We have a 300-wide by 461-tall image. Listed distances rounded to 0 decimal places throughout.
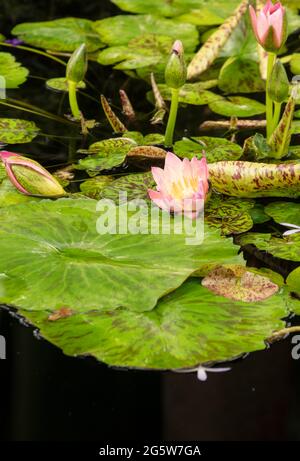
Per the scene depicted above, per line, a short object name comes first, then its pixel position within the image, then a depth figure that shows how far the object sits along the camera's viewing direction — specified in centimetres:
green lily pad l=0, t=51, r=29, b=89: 184
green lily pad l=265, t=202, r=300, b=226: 151
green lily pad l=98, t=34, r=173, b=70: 189
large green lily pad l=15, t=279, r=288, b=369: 133
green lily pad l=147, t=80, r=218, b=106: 179
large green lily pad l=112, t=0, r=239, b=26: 206
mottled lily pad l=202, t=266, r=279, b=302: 140
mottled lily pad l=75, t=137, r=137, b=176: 162
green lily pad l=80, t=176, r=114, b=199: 156
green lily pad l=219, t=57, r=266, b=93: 184
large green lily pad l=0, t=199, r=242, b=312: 138
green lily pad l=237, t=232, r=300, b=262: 145
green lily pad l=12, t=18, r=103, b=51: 196
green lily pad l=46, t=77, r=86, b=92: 183
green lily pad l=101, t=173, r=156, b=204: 154
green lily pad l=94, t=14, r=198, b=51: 198
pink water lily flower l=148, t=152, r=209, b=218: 150
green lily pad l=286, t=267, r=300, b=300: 141
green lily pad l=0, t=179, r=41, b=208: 154
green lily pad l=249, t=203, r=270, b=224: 152
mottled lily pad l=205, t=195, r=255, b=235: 150
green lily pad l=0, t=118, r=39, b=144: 168
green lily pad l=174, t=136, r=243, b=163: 163
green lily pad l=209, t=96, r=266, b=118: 176
